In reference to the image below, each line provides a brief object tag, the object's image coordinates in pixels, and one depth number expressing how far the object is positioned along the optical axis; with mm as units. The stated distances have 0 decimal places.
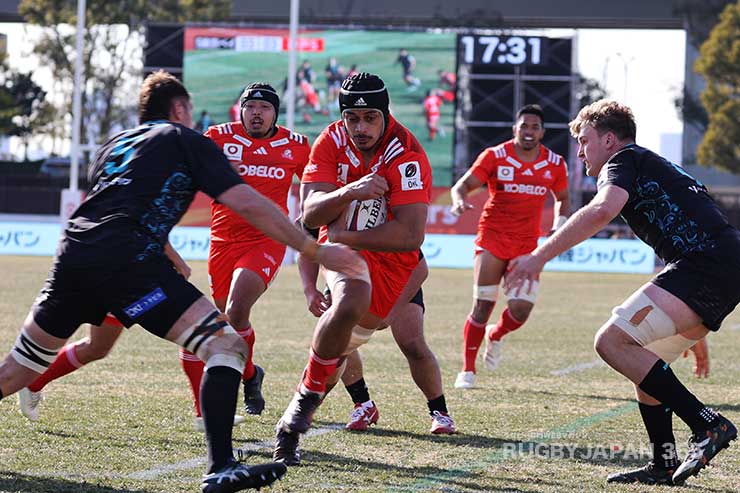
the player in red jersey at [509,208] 21844
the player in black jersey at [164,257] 10992
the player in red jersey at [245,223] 16891
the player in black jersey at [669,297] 12852
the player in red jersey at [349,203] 13336
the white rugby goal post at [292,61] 63381
